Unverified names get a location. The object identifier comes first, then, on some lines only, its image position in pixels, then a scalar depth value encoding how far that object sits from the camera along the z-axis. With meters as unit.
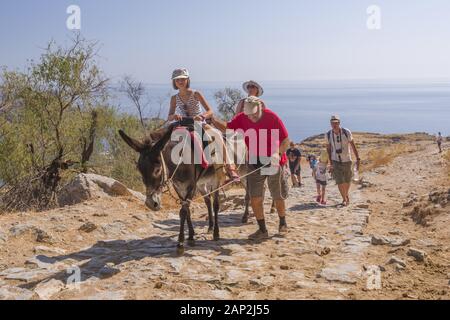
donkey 6.54
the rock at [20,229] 8.13
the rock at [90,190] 12.19
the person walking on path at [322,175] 13.33
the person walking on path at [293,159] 16.61
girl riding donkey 7.68
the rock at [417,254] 6.46
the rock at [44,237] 8.10
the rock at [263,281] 5.59
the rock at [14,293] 5.28
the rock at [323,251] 7.14
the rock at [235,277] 5.71
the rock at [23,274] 6.07
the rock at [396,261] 6.22
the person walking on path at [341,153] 11.91
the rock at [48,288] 5.32
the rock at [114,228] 8.99
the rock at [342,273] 5.73
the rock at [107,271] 6.10
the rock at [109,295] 5.22
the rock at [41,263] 6.62
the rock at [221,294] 5.23
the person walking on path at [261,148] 7.91
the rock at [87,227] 8.95
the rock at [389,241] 7.42
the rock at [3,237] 7.74
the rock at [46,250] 7.49
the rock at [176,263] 6.28
